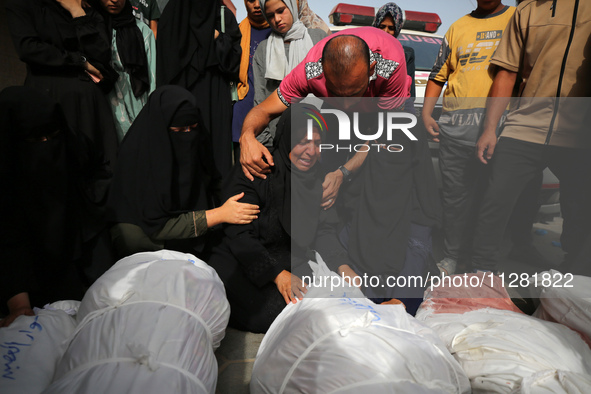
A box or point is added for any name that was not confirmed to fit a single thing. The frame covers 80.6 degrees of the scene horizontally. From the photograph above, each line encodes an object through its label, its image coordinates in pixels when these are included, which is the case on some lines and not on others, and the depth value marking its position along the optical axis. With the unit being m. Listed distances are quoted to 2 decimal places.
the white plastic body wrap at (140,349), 0.94
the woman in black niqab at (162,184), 1.73
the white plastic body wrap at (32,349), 1.03
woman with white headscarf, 2.39
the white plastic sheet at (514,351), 1.03
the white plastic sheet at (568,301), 1.25
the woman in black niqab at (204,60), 2.40
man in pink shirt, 1.60
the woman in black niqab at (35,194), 1.47
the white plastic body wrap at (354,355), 0.95
